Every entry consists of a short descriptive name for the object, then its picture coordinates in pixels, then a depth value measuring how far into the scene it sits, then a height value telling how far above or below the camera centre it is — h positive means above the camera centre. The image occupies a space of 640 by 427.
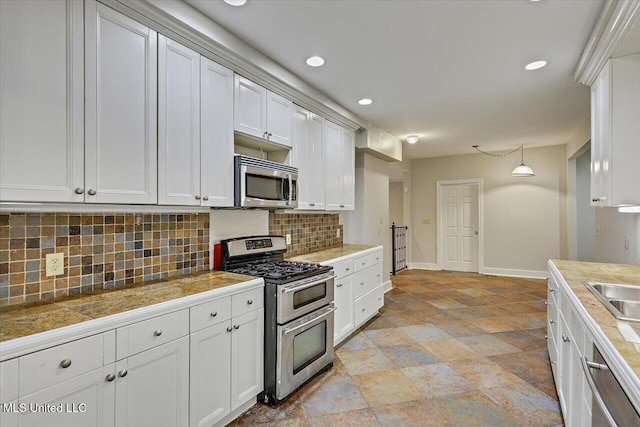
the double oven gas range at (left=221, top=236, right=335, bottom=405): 2.22 -0.72
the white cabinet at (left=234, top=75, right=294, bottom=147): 2.48 +0.84
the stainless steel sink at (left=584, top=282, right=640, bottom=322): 1.96 -0.46
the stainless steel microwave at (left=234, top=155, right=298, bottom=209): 2.44 +0.25
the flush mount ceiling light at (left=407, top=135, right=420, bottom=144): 5.34 +1.25
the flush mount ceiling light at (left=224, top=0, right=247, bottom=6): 1.93 +1.26
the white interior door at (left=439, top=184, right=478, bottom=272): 7.07 -0.26
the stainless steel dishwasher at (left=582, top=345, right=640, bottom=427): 0.97 -0.62
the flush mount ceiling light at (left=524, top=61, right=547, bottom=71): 2.73 +1.26
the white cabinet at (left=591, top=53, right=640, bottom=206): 2.13 +0.56
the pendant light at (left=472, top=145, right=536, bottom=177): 5.63 +0.74
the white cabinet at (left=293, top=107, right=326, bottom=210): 3.19 +0.58
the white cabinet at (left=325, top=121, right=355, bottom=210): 3.68 +0.56
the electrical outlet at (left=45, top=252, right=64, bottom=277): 1.68 -0.26
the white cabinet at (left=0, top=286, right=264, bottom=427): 1.18 -0.71
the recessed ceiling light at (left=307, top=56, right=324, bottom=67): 2.64 +1.26
